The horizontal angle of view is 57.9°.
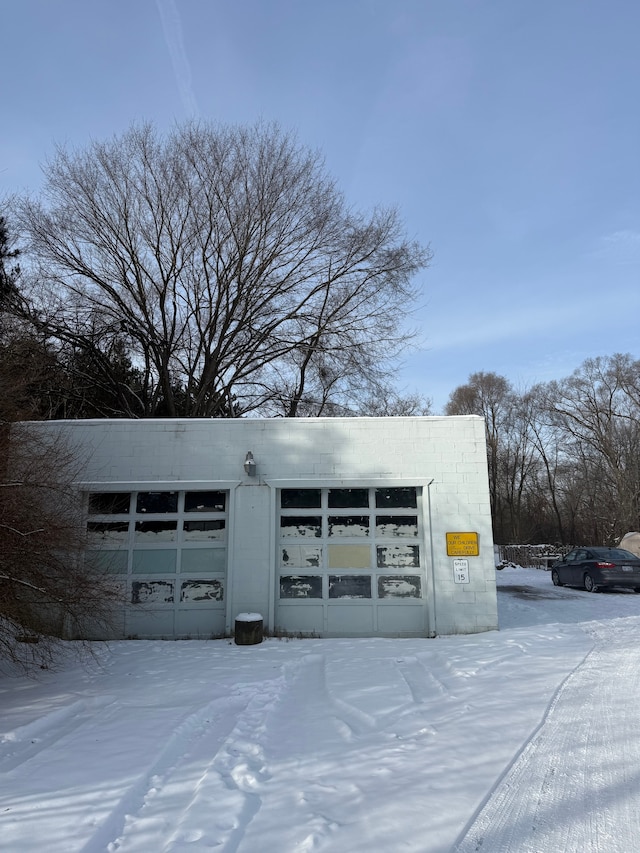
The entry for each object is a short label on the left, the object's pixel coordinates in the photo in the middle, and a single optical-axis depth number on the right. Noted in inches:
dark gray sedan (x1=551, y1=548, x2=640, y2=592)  630.5
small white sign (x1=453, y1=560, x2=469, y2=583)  381.1
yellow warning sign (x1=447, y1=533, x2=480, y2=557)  383.2
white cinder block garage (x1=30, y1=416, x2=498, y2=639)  384.2
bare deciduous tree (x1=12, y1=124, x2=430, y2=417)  665.6
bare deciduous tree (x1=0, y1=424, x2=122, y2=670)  234.8
